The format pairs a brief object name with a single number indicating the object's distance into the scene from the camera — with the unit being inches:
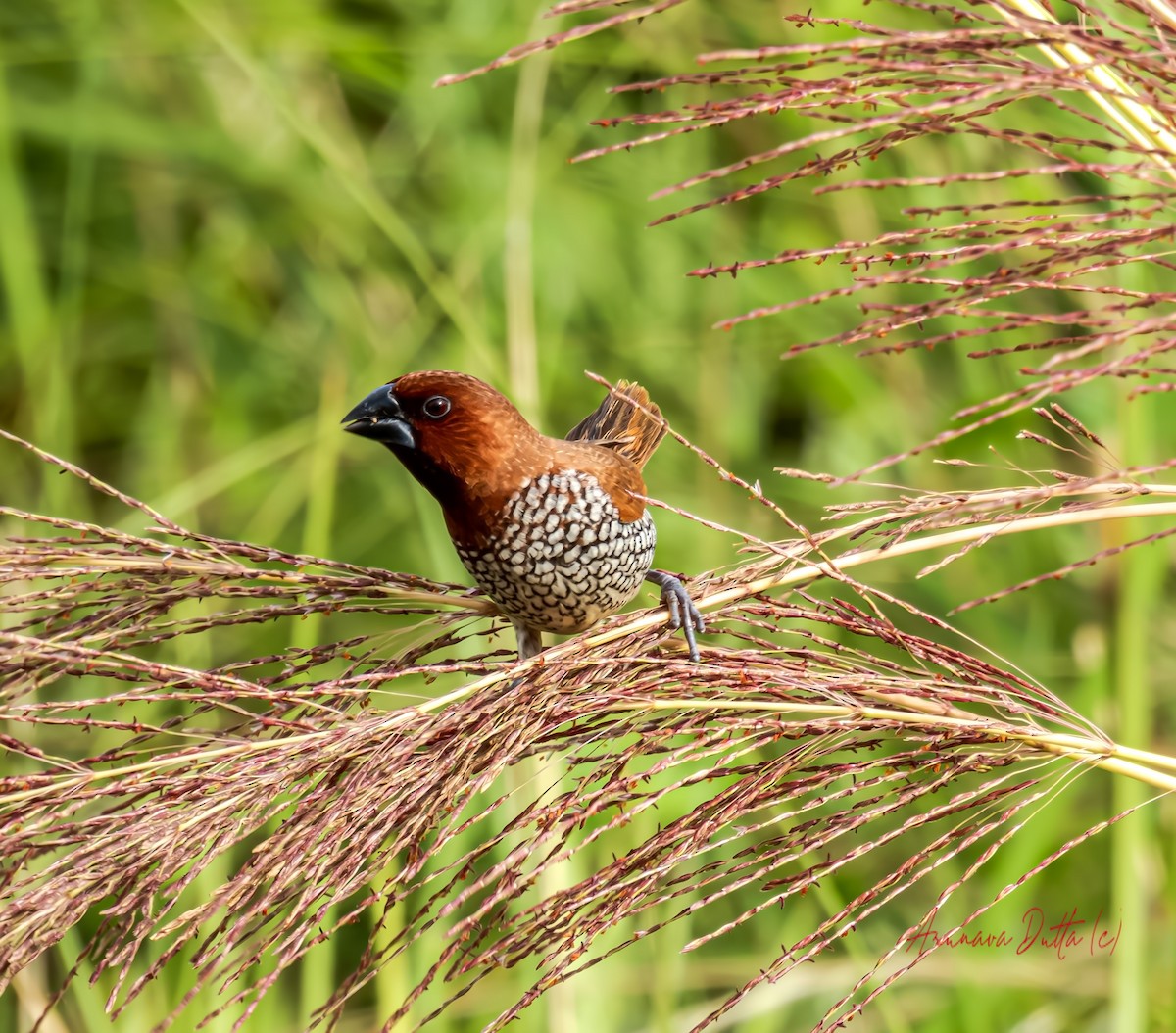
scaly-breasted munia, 151.3
